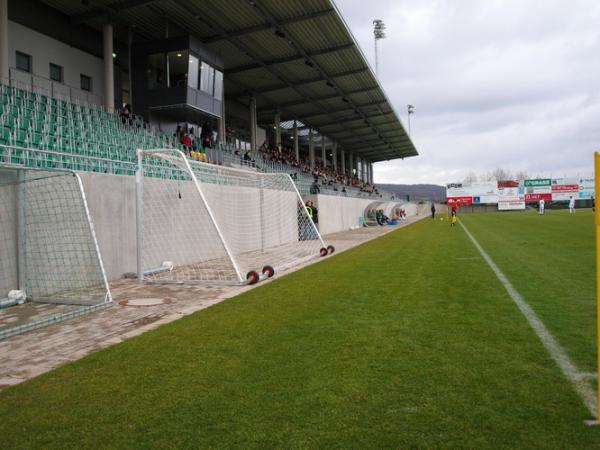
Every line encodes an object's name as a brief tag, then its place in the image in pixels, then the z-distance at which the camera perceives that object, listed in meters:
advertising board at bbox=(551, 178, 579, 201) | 71.88
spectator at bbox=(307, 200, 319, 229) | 22.00
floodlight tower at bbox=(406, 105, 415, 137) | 71.38
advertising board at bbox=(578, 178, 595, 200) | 71.62
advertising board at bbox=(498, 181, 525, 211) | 70.84
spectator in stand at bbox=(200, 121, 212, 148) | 20.80
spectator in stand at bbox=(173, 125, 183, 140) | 21.62
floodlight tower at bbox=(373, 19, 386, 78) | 50.06
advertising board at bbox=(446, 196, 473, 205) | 75.69
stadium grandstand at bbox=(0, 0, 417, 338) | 8.45
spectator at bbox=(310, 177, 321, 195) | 24.34
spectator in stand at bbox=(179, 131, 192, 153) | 18.19
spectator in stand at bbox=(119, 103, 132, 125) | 18.05
